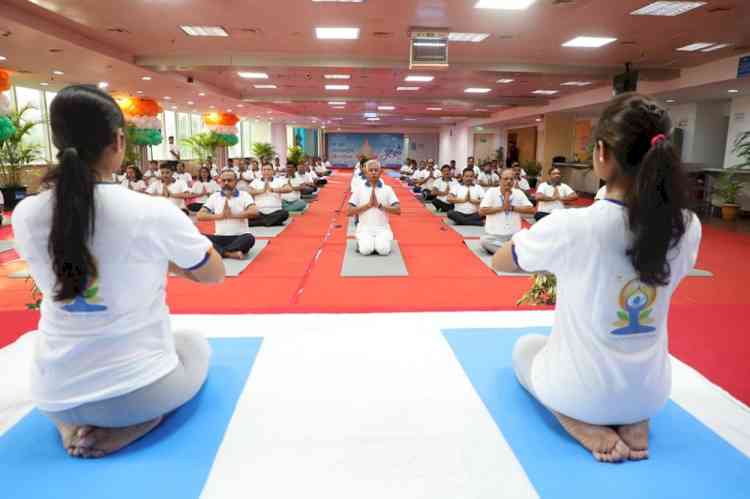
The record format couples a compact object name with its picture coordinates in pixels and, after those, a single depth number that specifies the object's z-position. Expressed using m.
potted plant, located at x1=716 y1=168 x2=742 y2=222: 11.25
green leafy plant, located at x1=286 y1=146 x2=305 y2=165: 23.50
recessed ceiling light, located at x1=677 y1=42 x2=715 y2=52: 8.99
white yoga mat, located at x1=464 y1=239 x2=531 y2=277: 5.86
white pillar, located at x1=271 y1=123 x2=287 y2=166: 31.64
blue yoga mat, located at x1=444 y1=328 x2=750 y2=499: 1.93
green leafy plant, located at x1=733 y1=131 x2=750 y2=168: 10.69
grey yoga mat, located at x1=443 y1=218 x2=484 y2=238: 8.43
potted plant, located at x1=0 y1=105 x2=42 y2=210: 11.55
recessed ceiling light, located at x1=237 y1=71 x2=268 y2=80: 12.32
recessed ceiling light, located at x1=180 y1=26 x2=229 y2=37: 8.43
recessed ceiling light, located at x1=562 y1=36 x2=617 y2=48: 8.83
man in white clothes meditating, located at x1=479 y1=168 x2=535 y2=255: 6.82
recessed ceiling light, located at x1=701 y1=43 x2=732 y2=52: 8.95
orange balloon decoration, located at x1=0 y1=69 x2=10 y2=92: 7.82
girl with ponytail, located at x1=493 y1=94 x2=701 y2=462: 1.81
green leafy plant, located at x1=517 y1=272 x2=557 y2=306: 4.29
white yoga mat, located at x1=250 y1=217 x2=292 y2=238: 8.50
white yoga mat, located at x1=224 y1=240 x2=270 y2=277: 5.85
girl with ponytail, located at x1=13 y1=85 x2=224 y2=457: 1.80
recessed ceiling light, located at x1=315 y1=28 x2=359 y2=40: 8.48
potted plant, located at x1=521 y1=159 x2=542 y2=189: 20.50
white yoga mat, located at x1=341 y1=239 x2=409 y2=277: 5.85
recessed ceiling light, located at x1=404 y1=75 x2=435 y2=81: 13.05
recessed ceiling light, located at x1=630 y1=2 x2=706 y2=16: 6.79
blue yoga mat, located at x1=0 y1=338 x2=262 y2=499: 1.90
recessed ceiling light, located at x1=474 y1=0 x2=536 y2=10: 6.86
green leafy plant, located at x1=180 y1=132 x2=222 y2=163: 19.41
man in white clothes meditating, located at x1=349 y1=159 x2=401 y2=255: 6.80
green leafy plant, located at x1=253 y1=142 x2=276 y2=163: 25.08
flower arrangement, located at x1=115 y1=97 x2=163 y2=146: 13.64
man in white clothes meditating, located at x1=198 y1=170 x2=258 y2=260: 6.68
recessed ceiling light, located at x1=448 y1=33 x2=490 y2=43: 8.71
